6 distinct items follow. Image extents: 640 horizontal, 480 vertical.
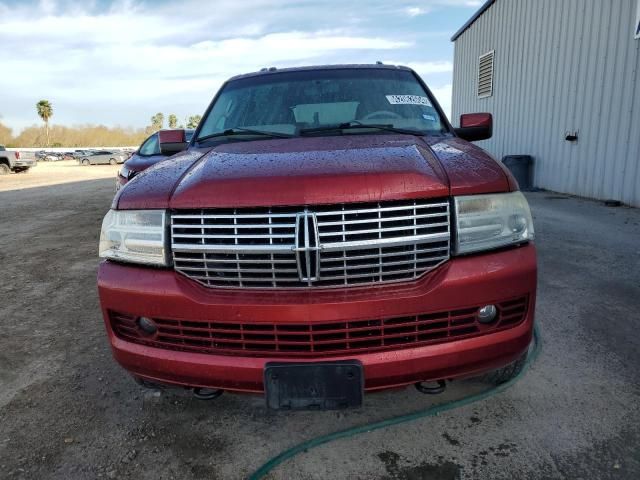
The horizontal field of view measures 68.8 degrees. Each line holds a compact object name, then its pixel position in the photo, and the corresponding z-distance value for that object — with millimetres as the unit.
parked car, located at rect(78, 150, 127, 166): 42688
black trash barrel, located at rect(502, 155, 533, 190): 10414
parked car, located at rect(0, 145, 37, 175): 25344
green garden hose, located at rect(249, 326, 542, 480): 1956
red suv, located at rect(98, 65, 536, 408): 1749
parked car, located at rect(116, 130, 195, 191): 6531
